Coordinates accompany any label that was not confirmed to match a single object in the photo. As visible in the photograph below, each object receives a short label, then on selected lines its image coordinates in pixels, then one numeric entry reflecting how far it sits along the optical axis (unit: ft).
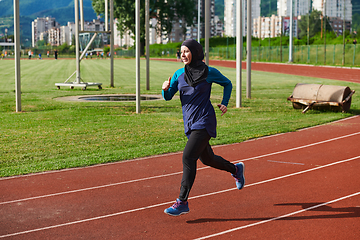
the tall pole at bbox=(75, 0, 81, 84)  77.03
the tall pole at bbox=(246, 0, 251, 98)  57.08
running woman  16.87
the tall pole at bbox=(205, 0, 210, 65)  54.94
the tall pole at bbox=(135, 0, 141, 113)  47.14
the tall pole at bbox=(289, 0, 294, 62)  172.38
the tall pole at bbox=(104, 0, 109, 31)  80.75
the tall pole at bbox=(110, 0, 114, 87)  81.18
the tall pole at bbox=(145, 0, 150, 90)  63.87
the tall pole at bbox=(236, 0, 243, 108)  51.96
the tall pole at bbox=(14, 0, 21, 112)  46.68
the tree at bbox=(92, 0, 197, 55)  249.36
